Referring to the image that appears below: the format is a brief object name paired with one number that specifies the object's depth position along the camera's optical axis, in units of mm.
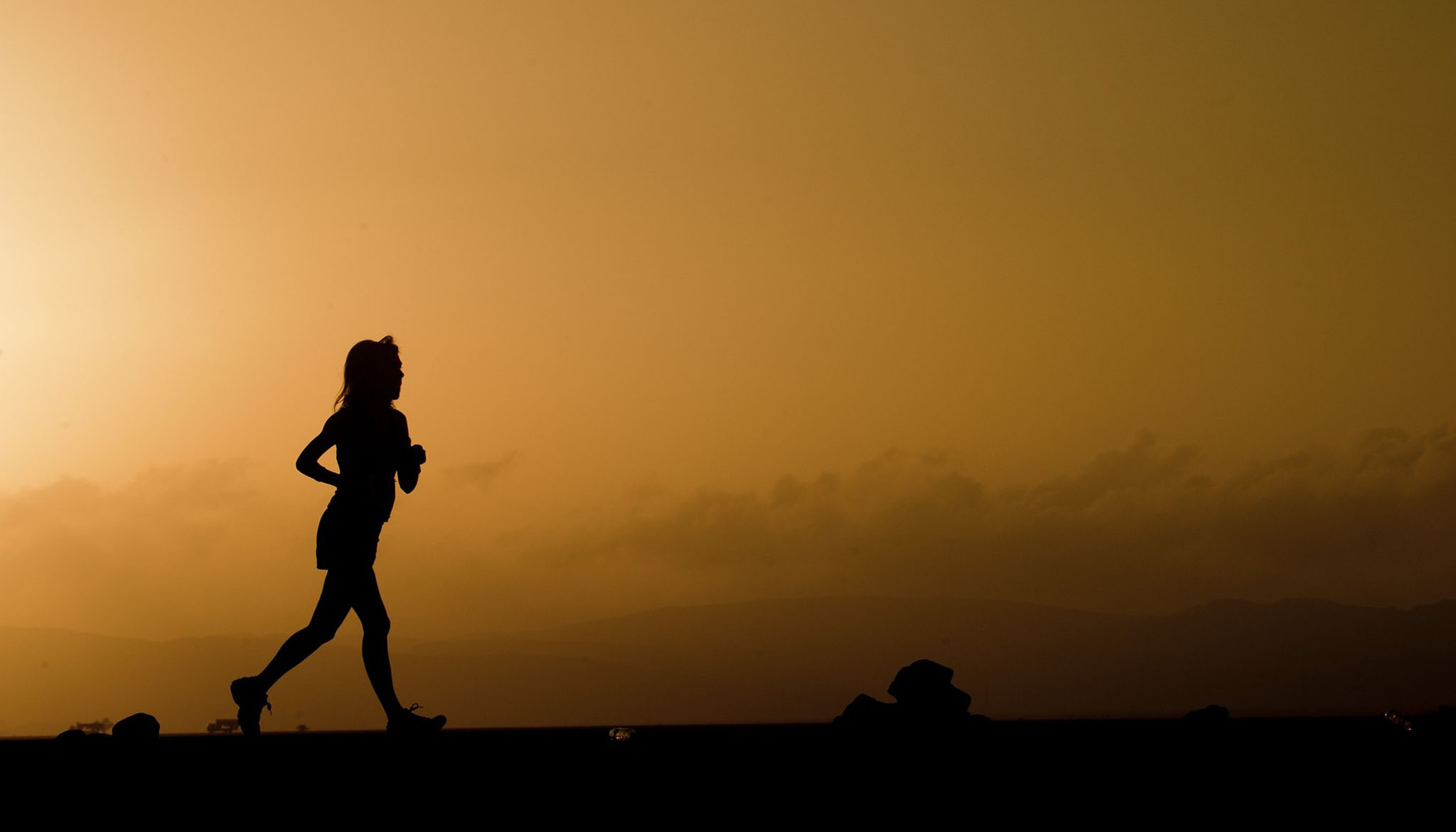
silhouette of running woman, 15555
